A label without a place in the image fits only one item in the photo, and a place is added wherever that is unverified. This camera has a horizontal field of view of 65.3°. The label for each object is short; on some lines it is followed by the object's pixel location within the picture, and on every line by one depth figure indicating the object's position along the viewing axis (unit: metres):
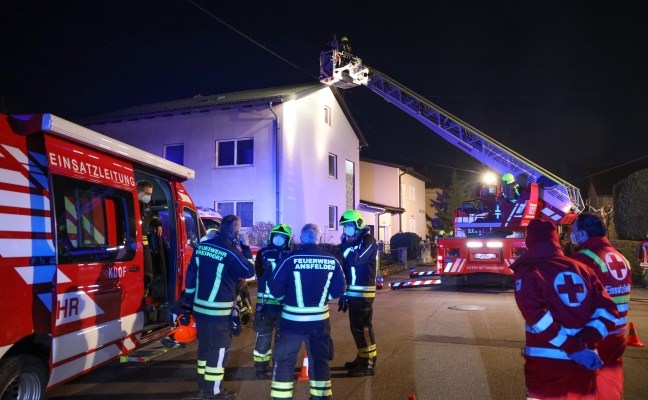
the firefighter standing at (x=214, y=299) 5.10
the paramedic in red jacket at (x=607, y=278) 3.77
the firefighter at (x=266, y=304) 5.32
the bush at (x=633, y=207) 15.76
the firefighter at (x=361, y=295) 6.13
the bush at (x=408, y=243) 25.45
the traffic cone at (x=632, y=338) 7.11
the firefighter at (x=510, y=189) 13.49
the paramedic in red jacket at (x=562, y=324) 3.22
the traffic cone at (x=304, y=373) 5.85
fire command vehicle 4.09
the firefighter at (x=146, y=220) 7.12
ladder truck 13.23
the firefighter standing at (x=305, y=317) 4.50
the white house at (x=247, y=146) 19.44
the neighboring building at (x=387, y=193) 32.49
